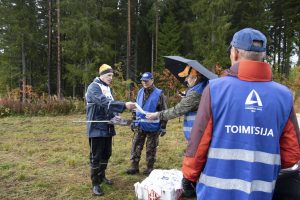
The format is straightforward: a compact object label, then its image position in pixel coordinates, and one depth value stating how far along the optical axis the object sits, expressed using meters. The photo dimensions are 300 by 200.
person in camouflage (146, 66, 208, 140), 4.18
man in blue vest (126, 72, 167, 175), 6.16
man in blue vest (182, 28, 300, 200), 2.11
